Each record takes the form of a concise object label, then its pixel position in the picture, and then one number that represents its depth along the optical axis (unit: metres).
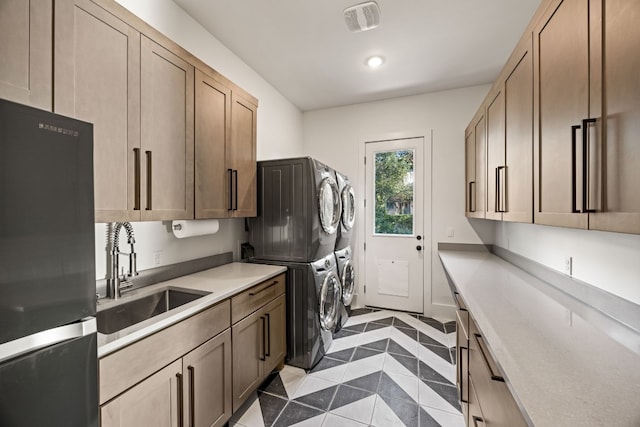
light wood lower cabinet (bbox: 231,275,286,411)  1.80
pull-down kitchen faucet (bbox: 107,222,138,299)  1.54
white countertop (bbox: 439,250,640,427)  0.71
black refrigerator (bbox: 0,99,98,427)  0.73
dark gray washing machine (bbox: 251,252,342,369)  2.37
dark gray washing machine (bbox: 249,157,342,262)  2.38
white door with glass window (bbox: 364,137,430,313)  3.60
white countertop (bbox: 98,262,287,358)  1.10
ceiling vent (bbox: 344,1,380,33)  2.02
